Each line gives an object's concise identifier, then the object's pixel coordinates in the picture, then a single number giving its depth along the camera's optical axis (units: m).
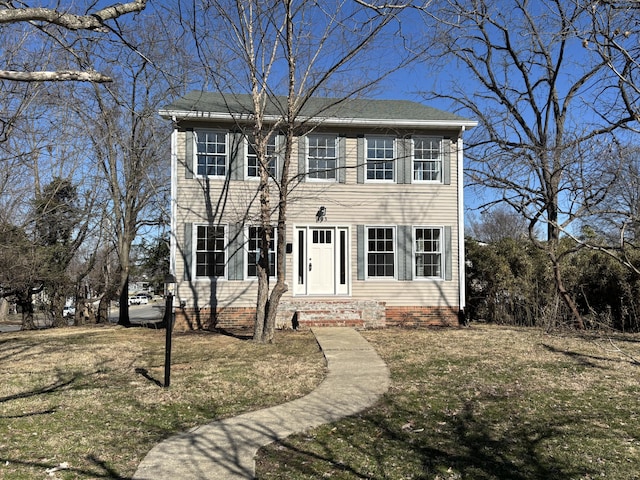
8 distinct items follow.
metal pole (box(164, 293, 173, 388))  6.29
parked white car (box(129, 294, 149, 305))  59.59
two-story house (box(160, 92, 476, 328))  12.84
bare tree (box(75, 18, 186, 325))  17.20
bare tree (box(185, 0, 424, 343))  9.09
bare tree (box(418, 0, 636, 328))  6.07
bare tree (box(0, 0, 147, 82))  3.79
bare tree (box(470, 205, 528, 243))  42.81
